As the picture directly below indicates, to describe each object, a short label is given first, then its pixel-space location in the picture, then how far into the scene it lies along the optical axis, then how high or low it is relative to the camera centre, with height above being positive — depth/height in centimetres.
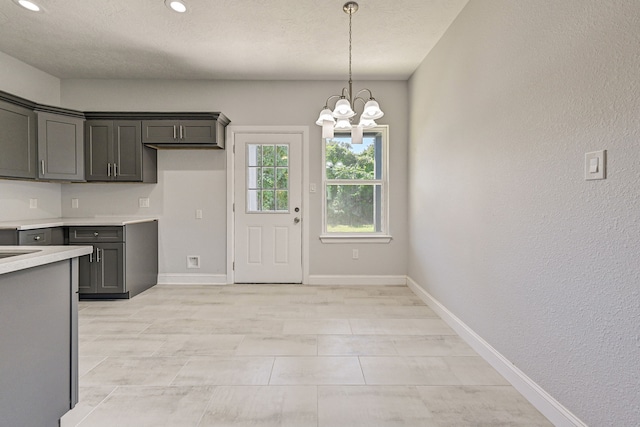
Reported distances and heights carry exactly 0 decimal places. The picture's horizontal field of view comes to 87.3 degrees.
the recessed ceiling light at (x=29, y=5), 272 +166
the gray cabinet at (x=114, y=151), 402 +66
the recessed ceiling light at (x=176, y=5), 271 +165
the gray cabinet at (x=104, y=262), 370 -62
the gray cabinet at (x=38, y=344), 129 -59
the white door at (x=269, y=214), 448 -11
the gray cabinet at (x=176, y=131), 403 +91
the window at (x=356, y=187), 452 +26
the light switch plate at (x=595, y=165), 142 +18
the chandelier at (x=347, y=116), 251 +70
